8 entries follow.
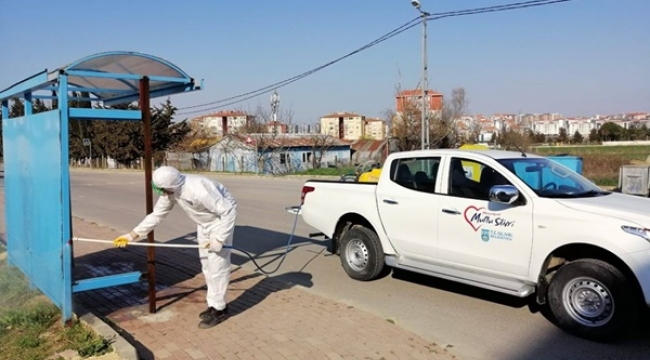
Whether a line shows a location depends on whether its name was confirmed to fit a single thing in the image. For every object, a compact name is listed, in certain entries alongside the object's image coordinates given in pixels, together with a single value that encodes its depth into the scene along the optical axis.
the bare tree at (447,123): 40.22
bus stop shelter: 5.20
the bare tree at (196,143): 53.46
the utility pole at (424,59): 22.95
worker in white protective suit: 5.29
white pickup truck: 4.99
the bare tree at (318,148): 43.34
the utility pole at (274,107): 45.80
